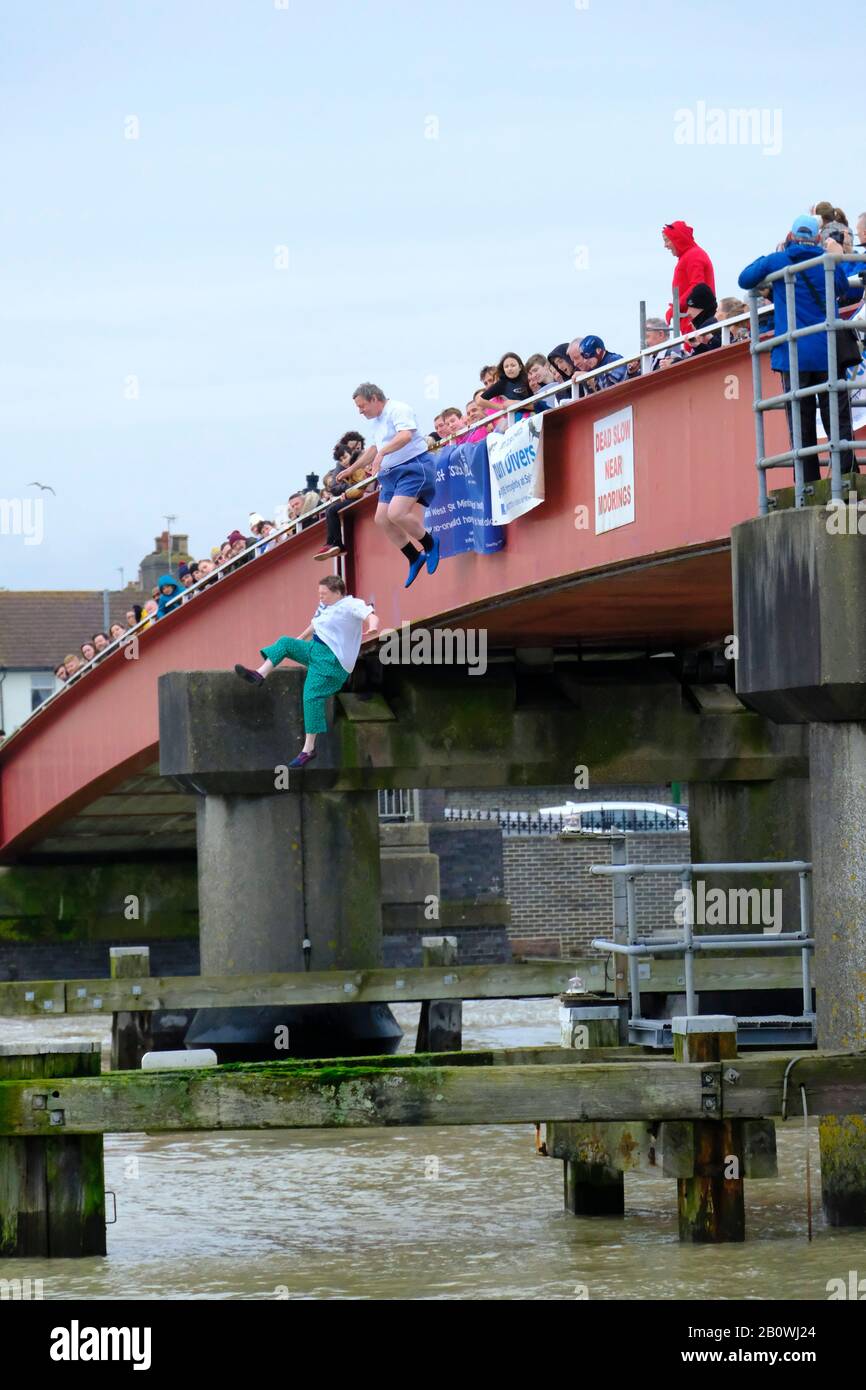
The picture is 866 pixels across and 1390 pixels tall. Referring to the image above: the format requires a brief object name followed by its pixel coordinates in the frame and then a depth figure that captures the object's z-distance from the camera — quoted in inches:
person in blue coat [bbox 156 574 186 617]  1013.8
